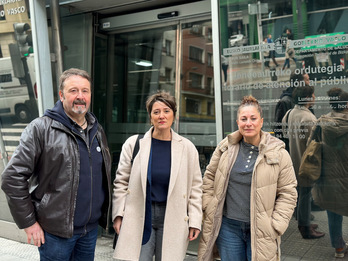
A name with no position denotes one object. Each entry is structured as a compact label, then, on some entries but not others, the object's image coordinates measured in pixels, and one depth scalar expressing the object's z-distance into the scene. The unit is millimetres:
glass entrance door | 4992
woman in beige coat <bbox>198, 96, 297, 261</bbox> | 2705
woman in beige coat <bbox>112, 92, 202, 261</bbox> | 2824
